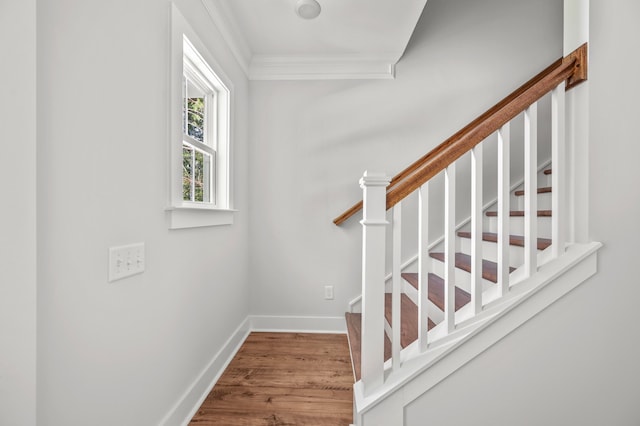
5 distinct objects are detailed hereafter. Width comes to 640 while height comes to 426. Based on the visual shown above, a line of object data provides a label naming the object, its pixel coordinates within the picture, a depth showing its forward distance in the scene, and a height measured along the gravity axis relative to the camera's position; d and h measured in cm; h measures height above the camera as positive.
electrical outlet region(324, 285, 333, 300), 258 -67
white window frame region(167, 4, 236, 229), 134 +50
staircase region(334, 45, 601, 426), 121 -22
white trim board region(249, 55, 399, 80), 250 +121
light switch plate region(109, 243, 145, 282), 100 -17
